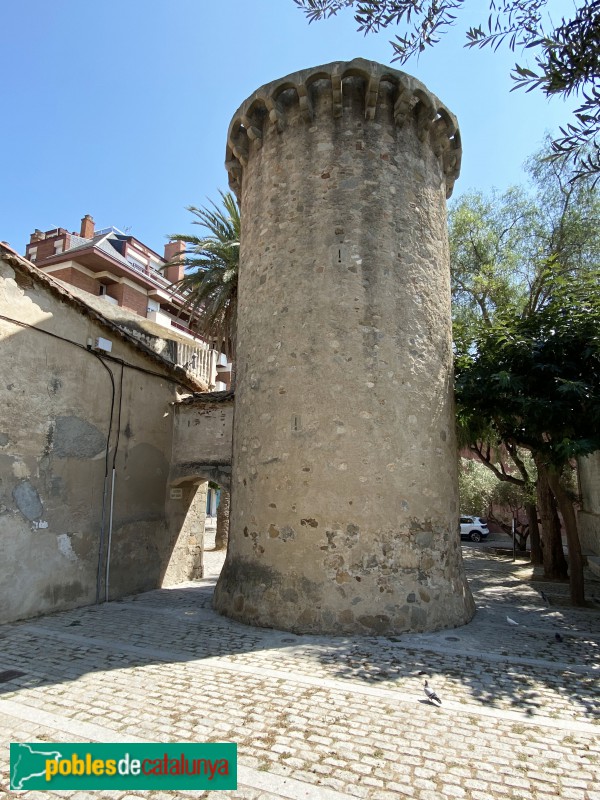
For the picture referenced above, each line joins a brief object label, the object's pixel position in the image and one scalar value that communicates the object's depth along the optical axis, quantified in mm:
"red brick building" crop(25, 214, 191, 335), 24797
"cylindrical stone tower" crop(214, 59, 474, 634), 6996
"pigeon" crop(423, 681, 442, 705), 4535
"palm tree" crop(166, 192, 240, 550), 14312
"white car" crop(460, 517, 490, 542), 27656
